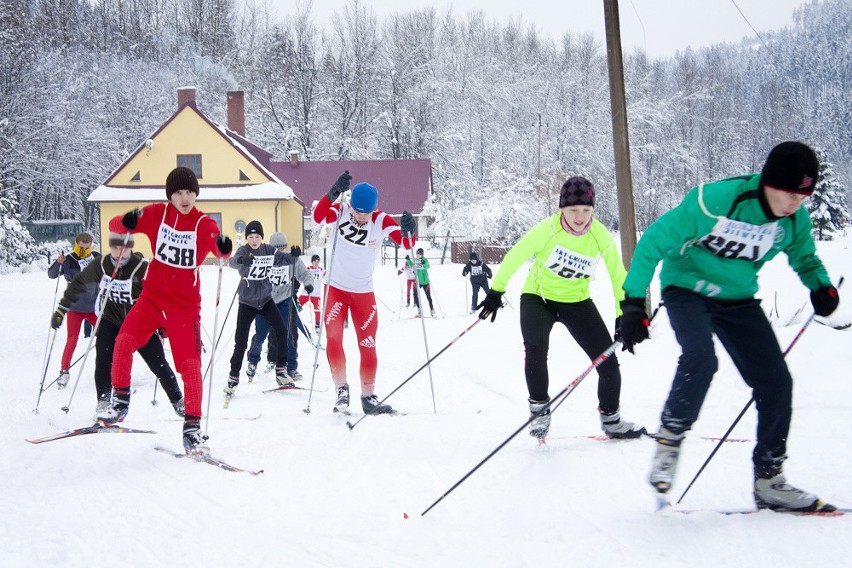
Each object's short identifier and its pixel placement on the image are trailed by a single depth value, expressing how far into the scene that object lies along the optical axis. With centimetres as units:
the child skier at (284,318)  834
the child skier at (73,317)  816
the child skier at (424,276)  1653
